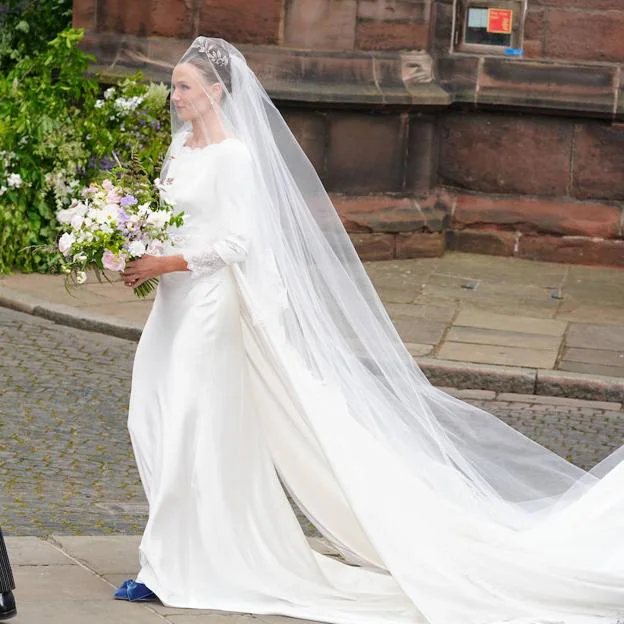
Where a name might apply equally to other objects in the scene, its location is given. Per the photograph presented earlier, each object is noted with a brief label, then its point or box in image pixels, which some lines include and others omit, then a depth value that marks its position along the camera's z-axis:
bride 10.76
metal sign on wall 26.05
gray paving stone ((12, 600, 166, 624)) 10.21
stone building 24.86
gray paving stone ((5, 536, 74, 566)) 11.54
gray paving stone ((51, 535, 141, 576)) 11.59
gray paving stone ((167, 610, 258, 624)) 10.36
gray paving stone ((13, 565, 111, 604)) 10.73
